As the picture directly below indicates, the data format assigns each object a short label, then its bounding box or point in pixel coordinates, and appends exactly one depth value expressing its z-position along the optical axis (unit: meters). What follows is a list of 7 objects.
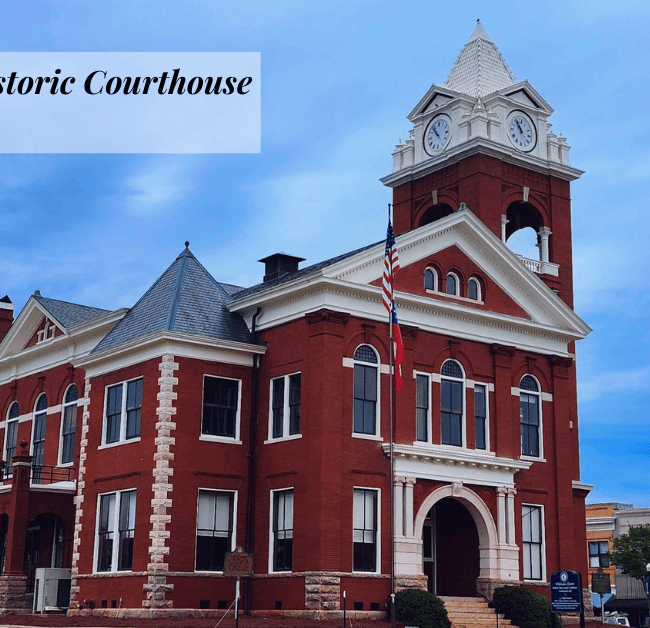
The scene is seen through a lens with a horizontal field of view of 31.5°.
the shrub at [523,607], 36.91
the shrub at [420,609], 34.09
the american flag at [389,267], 34.94
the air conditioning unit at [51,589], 40.81
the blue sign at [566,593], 30.36
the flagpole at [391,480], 33.72
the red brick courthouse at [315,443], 36.22
